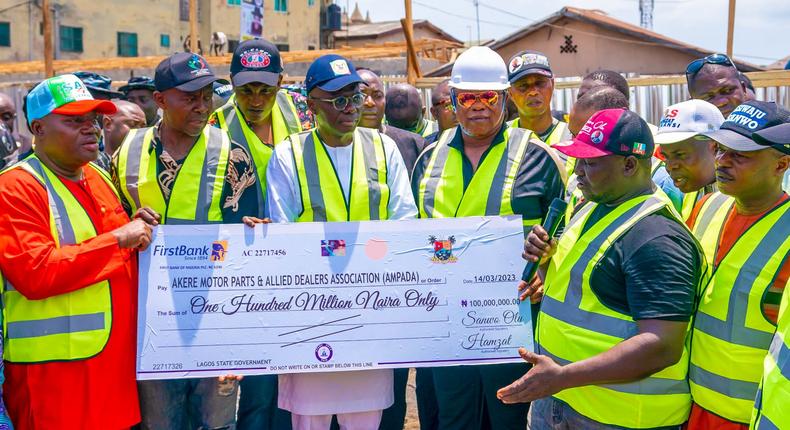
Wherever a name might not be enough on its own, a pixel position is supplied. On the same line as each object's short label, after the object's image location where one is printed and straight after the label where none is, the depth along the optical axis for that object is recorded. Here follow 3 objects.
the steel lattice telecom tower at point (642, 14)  57.44
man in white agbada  4.42
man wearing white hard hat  4.54
